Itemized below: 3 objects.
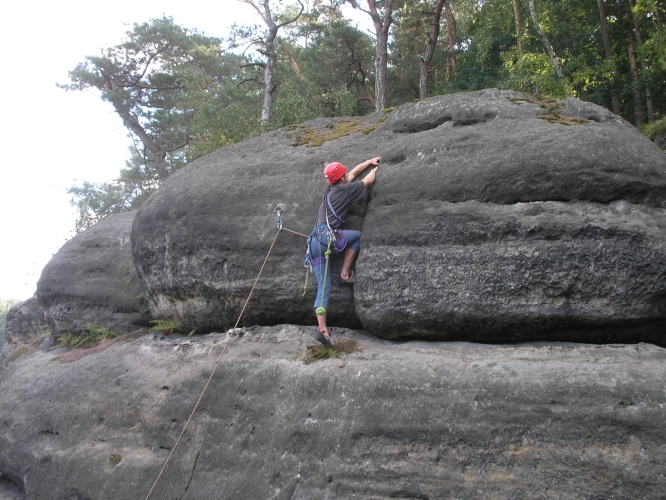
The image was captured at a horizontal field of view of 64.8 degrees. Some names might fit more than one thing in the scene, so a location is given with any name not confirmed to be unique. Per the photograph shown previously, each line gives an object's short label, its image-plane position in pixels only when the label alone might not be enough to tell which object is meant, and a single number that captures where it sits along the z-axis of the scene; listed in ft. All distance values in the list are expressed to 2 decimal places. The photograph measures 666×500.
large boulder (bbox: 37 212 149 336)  31.91
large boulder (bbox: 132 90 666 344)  18.88
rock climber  22.94
